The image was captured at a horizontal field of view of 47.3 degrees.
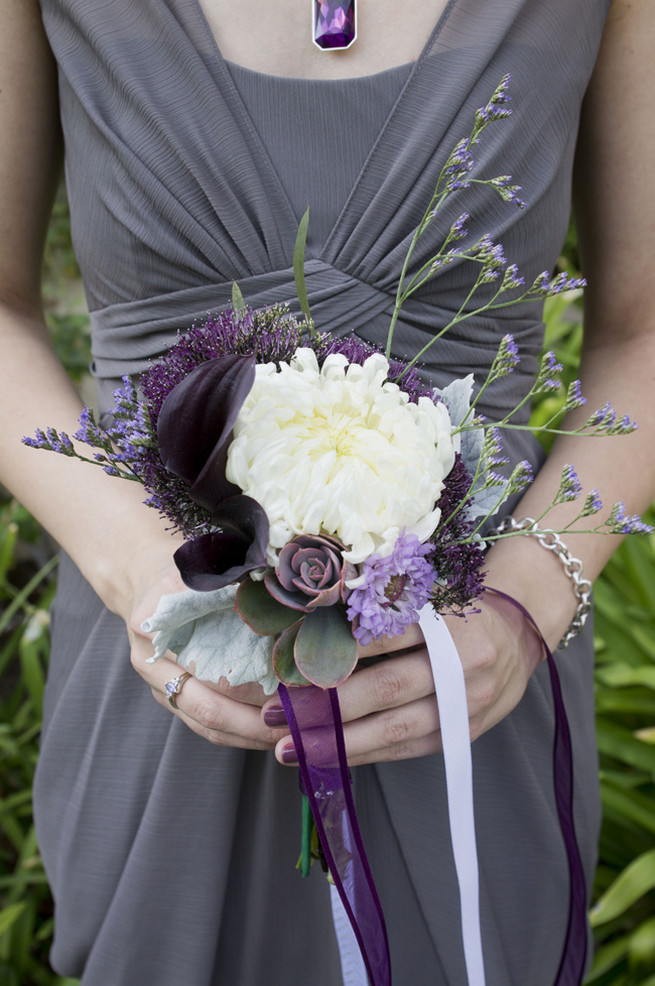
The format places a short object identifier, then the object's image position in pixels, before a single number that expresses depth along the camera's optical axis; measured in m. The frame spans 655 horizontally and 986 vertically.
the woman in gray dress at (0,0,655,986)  0.97
